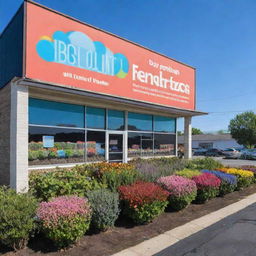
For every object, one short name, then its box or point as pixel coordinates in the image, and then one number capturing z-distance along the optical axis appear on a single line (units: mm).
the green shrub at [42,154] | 9589
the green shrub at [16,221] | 4137
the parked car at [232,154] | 35619
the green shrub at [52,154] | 9906
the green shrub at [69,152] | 10405
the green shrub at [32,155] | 9265
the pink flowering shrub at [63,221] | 4250
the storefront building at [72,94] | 8375
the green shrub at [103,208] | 5082
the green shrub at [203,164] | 11460
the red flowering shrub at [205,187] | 7637
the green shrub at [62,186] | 5977
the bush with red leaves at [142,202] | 5539
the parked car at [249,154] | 33625
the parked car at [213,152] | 41250
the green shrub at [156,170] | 7629
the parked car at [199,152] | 43844
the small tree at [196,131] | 117000
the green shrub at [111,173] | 6730
